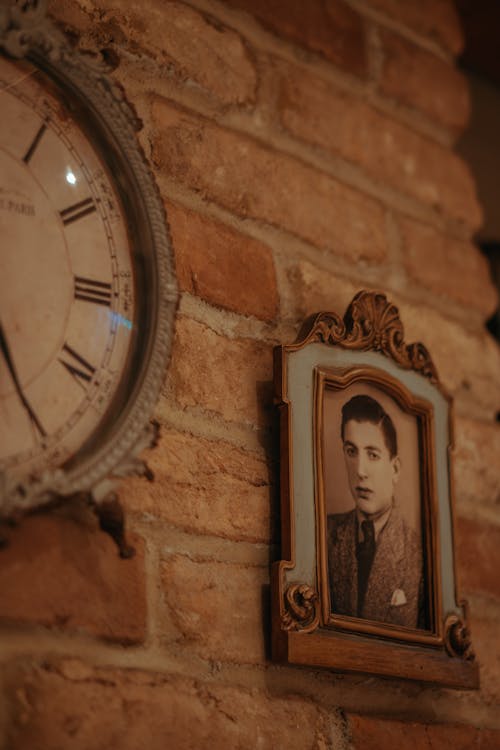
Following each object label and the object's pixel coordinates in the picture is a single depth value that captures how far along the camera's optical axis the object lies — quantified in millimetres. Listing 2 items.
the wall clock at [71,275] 904
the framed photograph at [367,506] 999
